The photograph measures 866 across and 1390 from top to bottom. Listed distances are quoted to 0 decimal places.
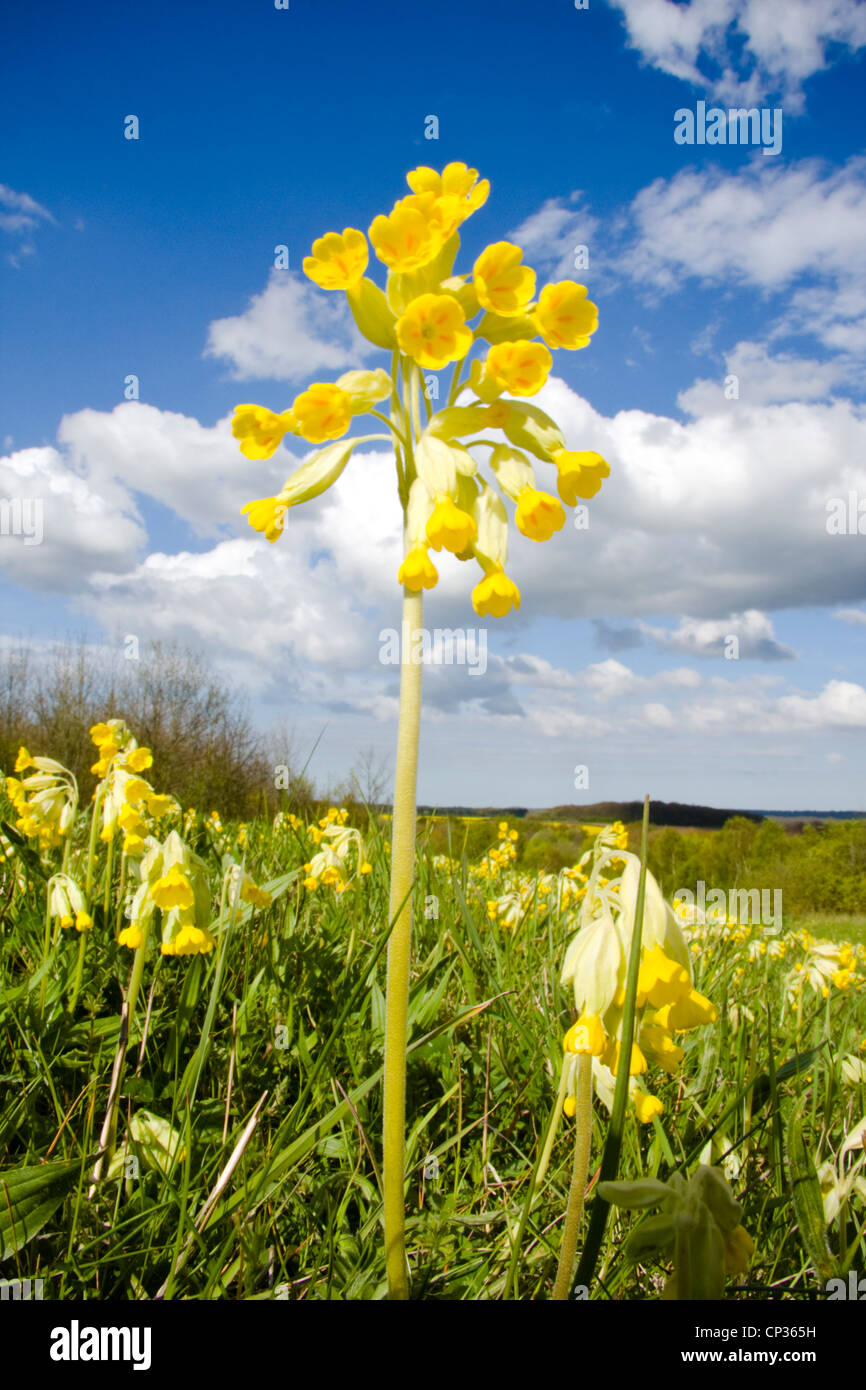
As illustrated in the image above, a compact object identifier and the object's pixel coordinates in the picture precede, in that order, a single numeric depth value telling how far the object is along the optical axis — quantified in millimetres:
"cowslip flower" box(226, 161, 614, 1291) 186
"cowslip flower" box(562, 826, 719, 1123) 179
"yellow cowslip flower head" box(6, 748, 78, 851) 388
